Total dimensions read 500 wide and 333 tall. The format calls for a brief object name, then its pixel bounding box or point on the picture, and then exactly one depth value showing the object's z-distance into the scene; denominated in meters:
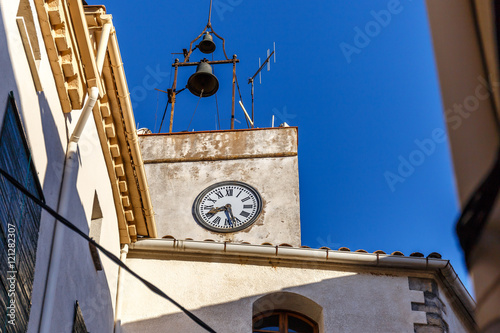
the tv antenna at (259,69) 22.64
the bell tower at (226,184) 16.56
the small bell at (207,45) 20.66
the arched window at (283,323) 10.41
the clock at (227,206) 16.66
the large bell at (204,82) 17.06
